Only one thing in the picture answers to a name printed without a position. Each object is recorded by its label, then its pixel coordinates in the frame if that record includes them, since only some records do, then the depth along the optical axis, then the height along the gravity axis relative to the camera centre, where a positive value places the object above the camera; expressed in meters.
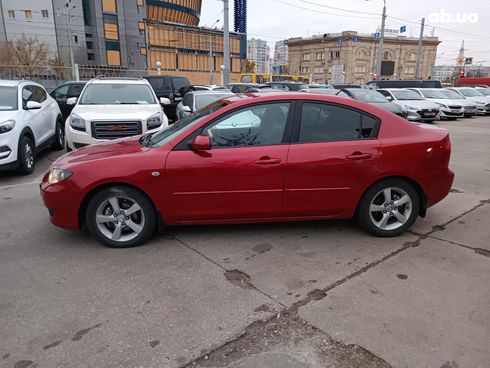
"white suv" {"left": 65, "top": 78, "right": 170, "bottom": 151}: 7.67 -0.79
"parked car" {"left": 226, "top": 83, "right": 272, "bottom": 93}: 21.79 -0.74
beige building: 92.62 +4.59
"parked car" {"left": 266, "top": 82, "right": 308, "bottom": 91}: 23.92 -0.73
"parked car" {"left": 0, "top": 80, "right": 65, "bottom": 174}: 6.94 -0.99
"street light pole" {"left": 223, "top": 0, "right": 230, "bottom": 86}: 21.75 +1.47
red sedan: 4.03 -0.98
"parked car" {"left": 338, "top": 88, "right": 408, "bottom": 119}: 14.95 -0.89
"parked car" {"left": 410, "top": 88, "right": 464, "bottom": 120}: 18.81 -1.41
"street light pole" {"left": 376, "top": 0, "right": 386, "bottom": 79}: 34.06 +3.83
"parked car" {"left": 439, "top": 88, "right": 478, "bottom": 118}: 20.23 -1.30
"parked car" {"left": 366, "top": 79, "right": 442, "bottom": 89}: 31.51 -0.71
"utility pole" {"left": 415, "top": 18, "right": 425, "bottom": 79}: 40.84 +4.69
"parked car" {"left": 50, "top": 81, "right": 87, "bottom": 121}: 15.09 -0.71
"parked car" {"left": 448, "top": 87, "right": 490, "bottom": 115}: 21.92 -1.25
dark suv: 17.09 -0.52
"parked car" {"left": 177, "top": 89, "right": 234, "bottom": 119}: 11.23 -0.76
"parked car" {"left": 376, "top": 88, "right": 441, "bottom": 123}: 16.92 -1.23
